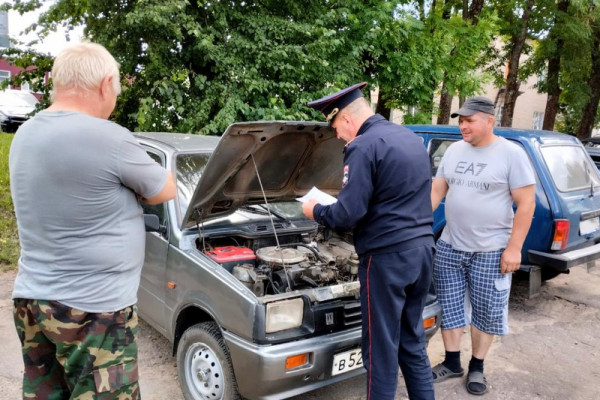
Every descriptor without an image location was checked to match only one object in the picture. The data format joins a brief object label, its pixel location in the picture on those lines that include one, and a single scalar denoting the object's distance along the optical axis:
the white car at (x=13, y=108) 16.83
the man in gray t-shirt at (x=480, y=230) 3.15
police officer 2.45
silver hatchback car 2.62
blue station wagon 4.48
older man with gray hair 1.84
